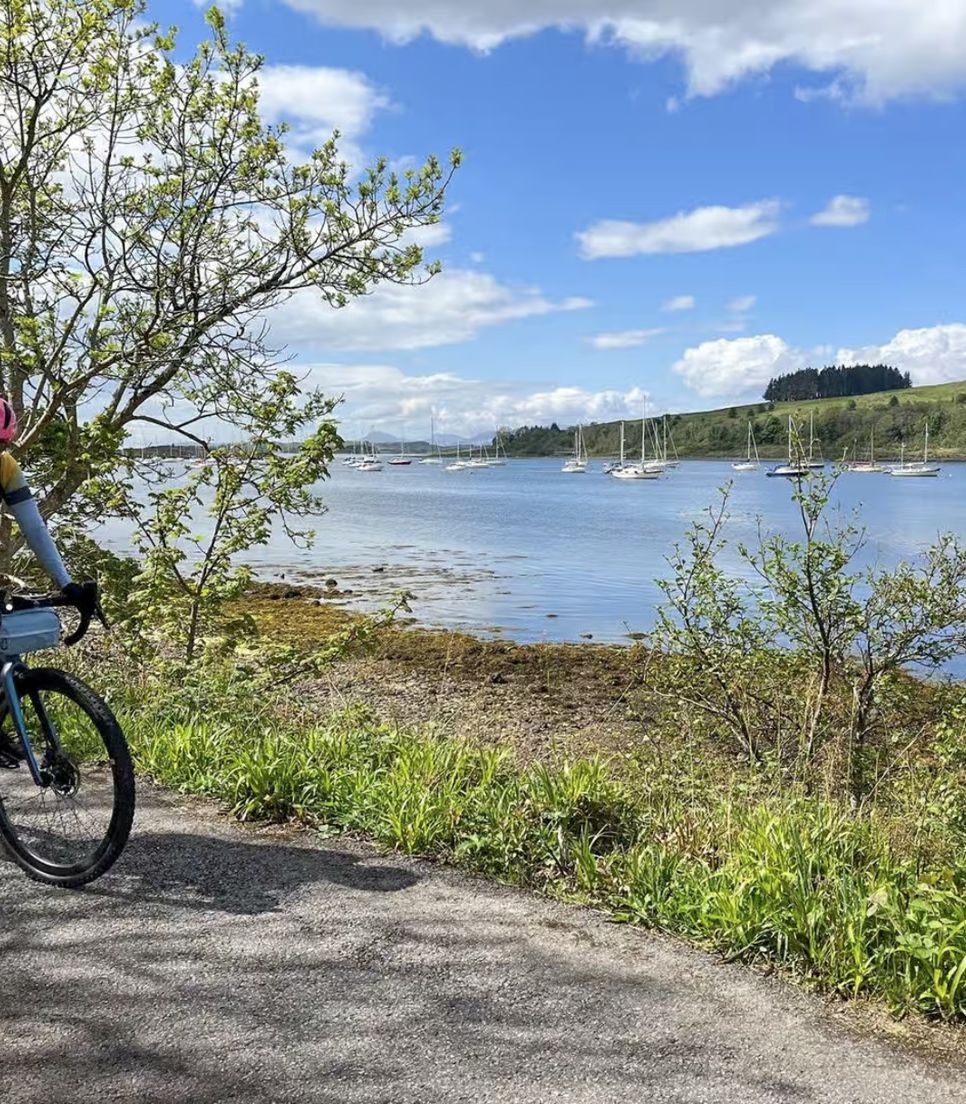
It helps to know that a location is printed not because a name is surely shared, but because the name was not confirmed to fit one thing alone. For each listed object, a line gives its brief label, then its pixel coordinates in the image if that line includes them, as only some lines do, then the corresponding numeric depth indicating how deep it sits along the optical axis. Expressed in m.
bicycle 4.36
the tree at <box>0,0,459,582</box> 8.35
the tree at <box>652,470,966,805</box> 9.24
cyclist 4.47
